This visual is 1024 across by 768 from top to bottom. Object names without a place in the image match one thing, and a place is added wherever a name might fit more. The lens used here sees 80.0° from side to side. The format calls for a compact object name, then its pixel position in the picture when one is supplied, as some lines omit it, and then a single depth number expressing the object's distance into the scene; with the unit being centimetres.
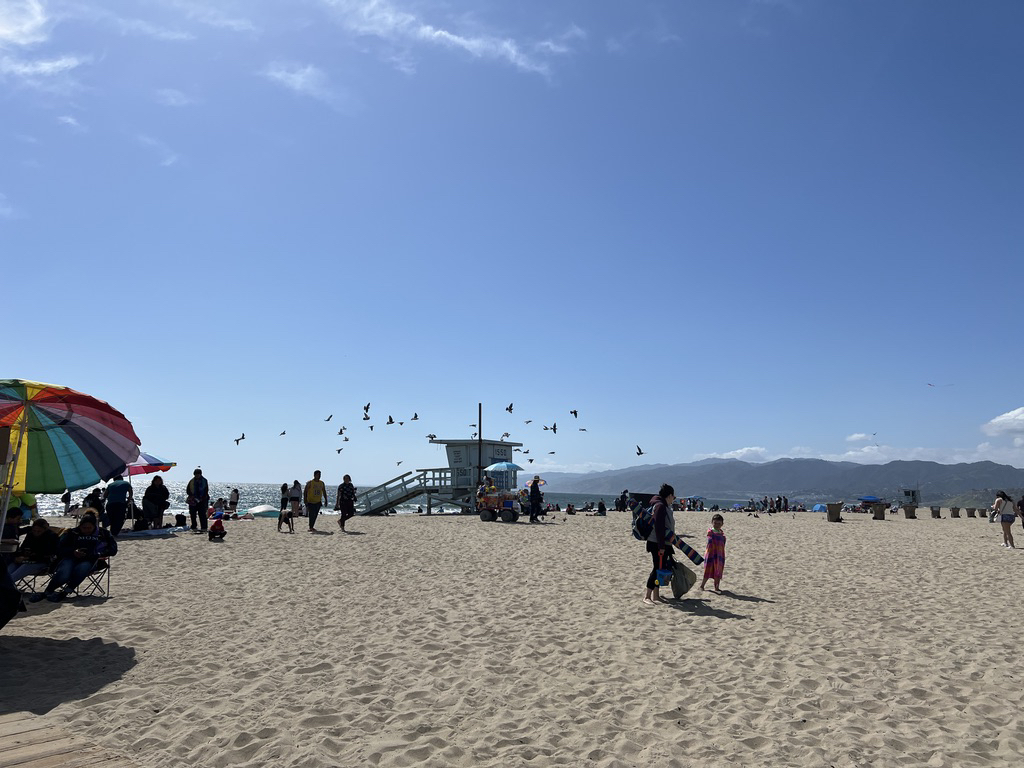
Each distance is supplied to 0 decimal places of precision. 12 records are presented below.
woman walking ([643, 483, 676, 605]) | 920
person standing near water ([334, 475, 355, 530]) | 1988
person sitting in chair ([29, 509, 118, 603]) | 837
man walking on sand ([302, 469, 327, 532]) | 1888
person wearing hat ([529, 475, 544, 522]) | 2591
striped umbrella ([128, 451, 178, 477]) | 1822
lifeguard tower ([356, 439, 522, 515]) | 3344
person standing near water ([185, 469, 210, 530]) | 1742
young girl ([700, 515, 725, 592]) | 1020
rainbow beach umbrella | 676
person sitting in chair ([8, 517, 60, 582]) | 831
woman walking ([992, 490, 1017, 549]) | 1728
